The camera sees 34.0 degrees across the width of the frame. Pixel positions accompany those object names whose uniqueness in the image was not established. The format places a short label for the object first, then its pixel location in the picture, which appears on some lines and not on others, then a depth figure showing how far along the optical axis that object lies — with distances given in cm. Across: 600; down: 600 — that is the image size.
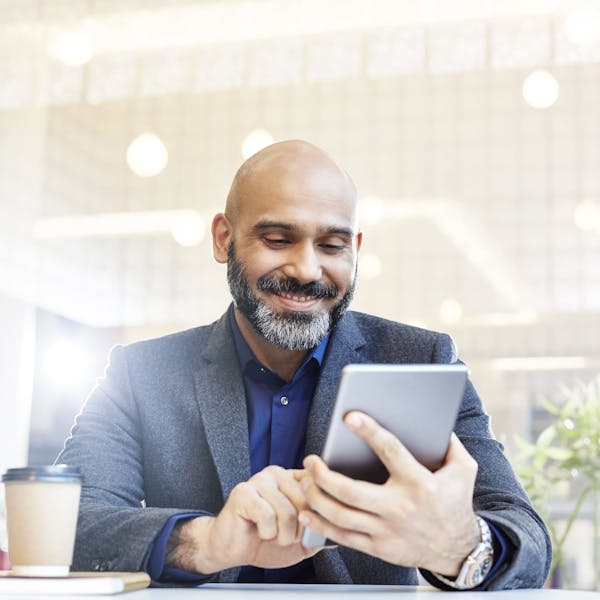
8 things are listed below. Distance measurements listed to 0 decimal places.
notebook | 81
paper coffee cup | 87
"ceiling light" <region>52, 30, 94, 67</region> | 445
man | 131
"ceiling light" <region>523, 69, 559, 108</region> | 403
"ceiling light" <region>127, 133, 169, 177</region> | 434
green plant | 280
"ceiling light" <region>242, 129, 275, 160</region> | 427
